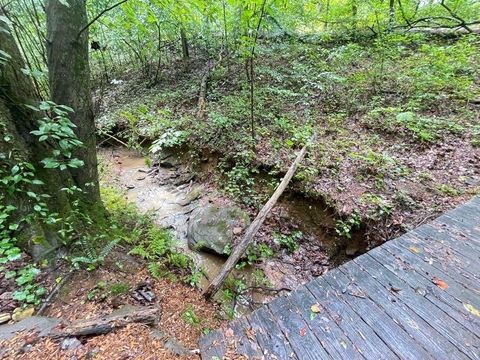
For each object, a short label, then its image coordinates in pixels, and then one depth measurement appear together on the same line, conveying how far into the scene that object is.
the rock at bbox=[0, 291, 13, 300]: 2.09
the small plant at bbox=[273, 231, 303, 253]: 4.57
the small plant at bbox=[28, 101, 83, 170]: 2.33
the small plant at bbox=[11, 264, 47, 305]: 2.15
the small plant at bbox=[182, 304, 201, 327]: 2.78
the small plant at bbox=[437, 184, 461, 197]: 4.19
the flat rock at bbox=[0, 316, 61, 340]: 1.83
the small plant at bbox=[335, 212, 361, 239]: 4.21
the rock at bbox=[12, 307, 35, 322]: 2.01
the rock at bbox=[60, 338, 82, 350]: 1.82
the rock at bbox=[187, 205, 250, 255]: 4.53
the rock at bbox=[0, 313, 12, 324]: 1.95
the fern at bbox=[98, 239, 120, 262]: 2.71
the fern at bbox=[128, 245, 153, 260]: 3.28
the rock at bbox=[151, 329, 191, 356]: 2.10
